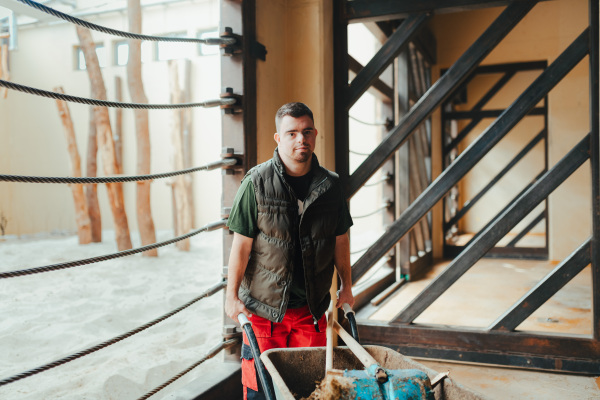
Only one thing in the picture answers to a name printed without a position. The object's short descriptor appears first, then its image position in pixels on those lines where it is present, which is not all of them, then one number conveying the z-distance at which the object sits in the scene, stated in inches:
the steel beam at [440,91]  124.6
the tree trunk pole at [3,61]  385.4
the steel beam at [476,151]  121.3
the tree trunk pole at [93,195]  383.2
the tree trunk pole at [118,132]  410.6
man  79.7
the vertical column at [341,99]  138.6
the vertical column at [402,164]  231.3
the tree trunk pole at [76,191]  381.1
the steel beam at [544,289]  118.8
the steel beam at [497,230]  121.1
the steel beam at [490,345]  119.5
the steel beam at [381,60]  133.0
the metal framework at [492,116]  280.8
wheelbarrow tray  68.7
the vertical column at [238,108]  109.0
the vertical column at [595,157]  116.9
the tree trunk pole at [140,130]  307.0
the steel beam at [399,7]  124.8
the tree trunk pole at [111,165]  326.6
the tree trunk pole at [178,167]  398.9
